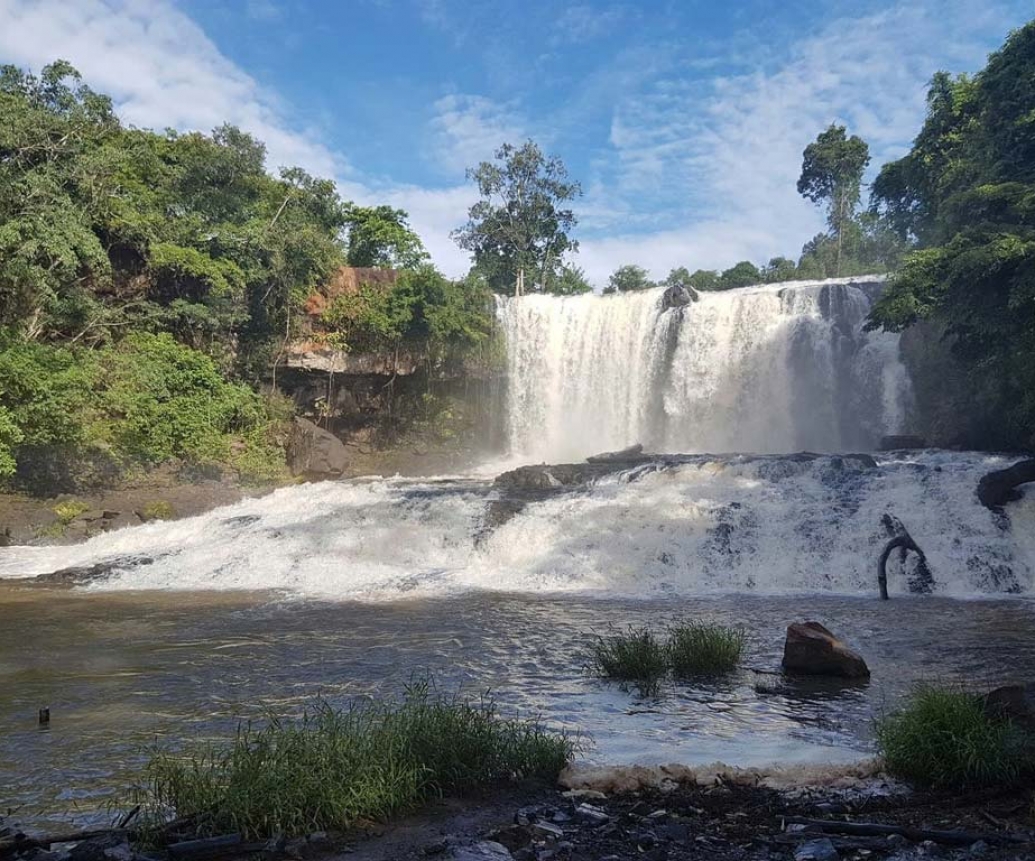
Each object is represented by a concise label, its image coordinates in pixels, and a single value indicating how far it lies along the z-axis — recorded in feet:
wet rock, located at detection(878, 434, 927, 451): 82.74
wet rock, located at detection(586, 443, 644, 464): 80.84
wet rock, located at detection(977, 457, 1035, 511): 55.77
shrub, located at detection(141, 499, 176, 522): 74.64
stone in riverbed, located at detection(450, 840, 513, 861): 15.05
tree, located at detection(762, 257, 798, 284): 204.44
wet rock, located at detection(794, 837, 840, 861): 14.61
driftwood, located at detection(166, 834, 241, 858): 14.42
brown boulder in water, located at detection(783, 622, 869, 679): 29.81
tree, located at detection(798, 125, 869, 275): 203.92
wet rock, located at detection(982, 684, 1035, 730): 19.66
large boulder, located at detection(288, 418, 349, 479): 95.96
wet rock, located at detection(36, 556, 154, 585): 55.67
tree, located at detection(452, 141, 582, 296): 169.58
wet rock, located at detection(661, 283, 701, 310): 112.27
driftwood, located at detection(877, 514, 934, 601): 49.26
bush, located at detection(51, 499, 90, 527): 72.28
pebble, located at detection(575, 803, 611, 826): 16.75
